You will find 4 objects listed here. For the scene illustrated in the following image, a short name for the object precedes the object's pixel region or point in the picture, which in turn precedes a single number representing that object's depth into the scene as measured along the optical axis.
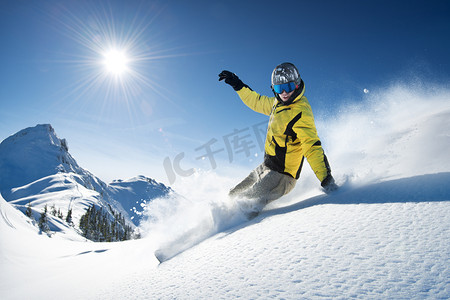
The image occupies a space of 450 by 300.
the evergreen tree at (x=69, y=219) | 64.39
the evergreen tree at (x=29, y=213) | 44.32
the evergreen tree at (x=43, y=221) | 37.14
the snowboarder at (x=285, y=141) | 3.28
